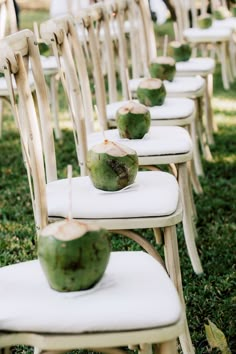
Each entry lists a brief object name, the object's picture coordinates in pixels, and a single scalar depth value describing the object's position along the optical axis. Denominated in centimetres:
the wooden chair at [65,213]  143
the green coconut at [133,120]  261
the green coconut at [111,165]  208
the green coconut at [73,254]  148
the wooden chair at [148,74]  366
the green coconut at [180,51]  439
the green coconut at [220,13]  634
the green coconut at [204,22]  580
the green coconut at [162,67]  358
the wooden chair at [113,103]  311
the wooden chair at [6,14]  402
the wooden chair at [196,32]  555
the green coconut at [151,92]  313
